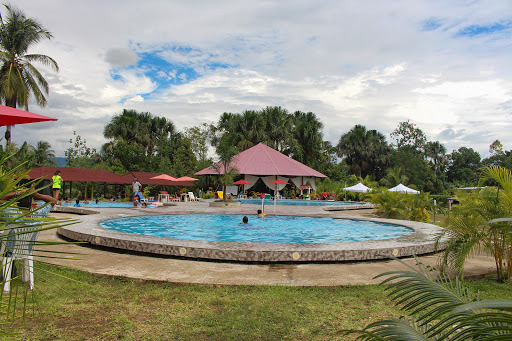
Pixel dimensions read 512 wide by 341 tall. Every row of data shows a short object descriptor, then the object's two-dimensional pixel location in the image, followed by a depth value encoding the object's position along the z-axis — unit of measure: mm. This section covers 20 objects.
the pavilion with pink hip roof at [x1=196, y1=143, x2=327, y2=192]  34250
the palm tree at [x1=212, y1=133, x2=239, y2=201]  24281
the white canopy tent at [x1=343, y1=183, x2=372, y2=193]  29252
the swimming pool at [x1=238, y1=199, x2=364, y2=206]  27400
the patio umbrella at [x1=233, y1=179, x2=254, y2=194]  31109
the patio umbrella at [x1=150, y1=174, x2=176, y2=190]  25456
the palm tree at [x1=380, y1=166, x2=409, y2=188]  36062
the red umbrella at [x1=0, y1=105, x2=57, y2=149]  3674
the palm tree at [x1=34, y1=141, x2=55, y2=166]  44900
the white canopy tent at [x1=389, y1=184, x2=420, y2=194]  26072
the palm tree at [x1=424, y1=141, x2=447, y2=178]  64250
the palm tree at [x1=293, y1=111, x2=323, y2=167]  41938
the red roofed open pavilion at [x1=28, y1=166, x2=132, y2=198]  21578
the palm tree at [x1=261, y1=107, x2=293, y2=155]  40844
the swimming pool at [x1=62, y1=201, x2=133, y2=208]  21705
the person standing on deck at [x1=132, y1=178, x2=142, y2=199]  20219
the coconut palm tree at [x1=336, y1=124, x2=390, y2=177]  49719
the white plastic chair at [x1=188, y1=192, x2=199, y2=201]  27612
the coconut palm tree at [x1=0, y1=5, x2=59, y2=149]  22156
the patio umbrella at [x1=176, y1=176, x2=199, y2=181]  27903
